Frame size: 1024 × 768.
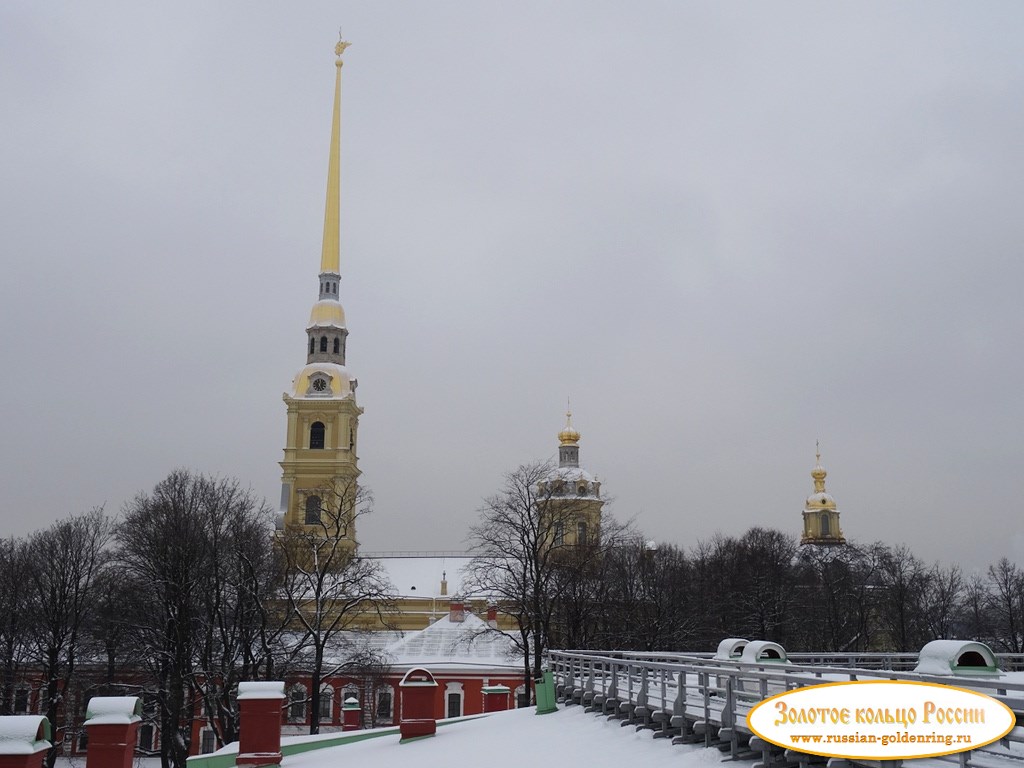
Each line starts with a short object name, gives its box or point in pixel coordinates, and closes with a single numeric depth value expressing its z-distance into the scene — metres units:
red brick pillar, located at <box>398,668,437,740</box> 21.41
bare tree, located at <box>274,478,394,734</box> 35.56
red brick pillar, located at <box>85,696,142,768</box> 15.90
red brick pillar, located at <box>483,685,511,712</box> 31.53
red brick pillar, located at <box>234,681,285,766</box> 18.55
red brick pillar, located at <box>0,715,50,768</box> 12.84
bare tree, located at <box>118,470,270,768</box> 35.84
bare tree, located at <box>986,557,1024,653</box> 65.81
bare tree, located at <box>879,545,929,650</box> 63.88
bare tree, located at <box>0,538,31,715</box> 44.47
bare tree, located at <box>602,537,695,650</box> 48.34
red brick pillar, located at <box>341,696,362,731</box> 35.09
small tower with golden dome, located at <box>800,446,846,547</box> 115.31
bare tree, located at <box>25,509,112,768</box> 44.38
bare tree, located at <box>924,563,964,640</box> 67.25
